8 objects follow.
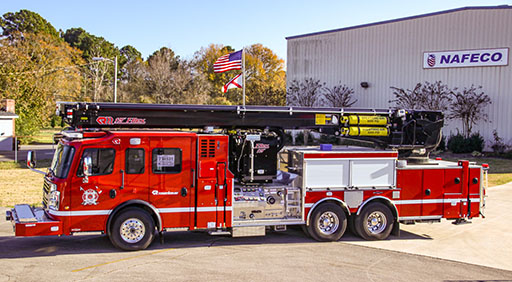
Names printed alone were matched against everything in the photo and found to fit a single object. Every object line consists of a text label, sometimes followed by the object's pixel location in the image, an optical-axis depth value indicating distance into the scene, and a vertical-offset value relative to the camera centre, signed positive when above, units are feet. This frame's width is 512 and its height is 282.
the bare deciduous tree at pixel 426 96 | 112.98 +8.91
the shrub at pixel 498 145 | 103.10 -2.19
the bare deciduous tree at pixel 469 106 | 105.29 +6.27
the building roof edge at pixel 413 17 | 103.73 +28.15
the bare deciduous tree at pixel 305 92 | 143.23 +11.84
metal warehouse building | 103.81 +19.13
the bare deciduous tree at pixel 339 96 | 132.98 +10.18
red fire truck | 33.73 -3.48
